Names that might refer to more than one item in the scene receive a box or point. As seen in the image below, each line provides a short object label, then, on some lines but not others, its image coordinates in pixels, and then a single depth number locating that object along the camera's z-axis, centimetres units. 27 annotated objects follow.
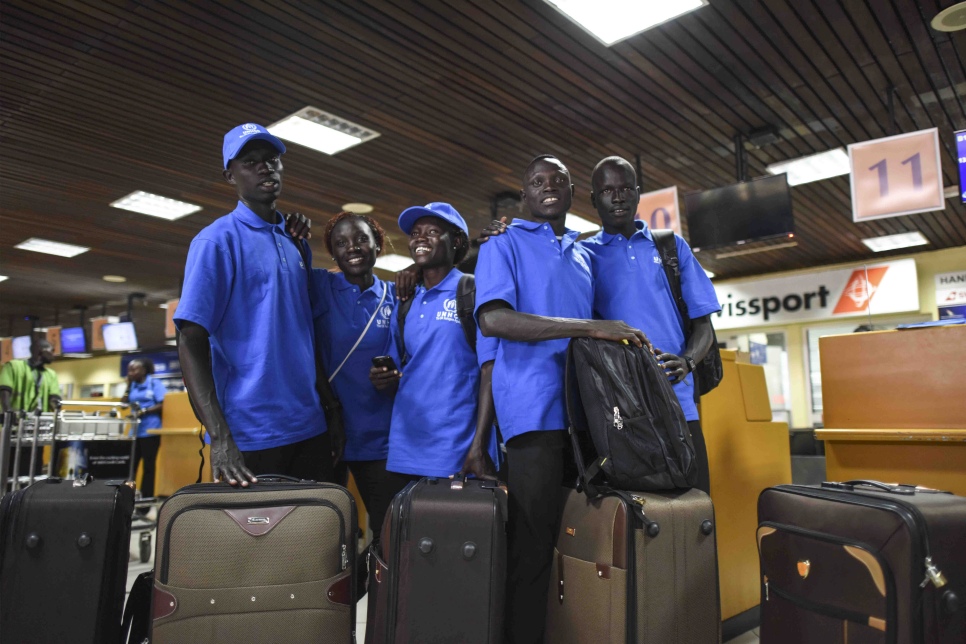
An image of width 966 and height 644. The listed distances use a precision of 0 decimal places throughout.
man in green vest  654
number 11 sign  507
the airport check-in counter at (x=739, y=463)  268
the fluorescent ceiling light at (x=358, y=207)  795
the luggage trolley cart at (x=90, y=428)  459
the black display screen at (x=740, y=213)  591
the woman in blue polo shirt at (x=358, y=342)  215
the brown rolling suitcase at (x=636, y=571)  157
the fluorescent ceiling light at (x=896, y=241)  945
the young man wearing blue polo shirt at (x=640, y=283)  201
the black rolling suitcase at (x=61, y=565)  163
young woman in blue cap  196
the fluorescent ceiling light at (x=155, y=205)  743
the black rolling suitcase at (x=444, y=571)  153
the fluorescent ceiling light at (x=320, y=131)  566
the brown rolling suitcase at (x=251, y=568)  151
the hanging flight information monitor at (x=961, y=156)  528
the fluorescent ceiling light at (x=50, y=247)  905
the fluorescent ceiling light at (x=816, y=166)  667
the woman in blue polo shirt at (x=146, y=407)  675
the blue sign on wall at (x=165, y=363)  1594
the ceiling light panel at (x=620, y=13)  420
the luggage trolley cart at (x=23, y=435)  399
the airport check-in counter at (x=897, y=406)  258
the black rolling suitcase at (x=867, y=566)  134
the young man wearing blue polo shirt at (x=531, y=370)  172
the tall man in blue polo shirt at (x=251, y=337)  170
